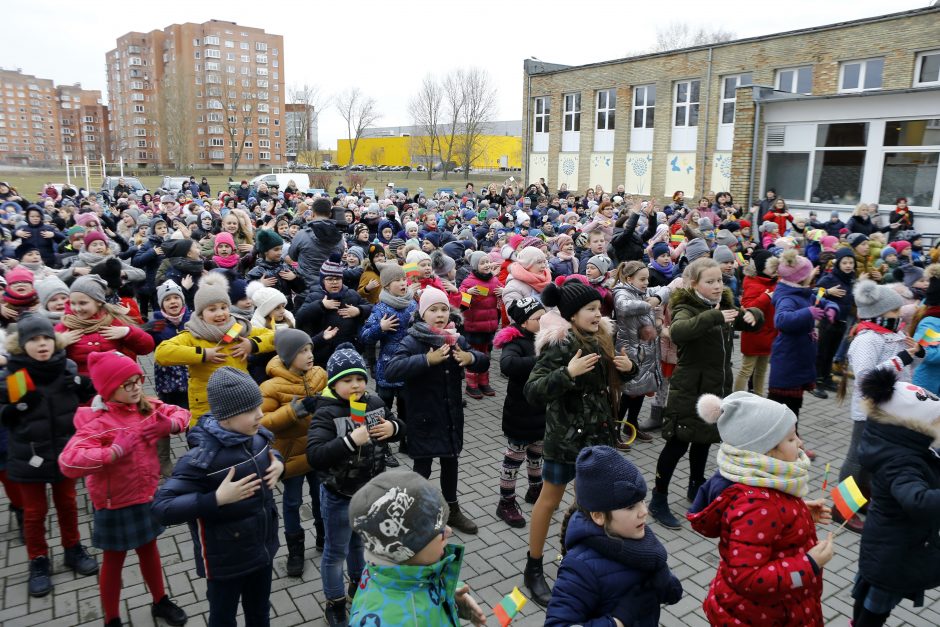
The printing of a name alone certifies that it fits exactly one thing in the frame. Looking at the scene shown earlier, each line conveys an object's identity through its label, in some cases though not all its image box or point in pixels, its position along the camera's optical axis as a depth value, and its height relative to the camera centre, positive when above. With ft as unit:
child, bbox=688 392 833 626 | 8.57 -4.41
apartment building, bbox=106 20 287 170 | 318.04 +59.16
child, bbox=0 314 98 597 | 13.73 -5.20
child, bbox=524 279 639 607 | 13.30 -4.02
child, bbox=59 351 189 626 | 11.76 -5.04
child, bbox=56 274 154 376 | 15.71 -3.35
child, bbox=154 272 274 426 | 15.57 -3.75
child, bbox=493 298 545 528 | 15.38 -5.26
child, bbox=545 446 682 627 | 7.97 -4.59
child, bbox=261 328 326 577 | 13.64 -4.58
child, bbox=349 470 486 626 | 7.17 -4.04
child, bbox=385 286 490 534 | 15.53 -4.64
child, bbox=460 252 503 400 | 26.32 -4.89
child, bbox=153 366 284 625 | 10.01 -4.74
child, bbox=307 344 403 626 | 11.98 -4.79
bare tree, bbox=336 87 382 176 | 240.73 +32.08
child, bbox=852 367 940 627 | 10.21 -4.47
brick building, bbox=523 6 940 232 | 58.23 +10.68
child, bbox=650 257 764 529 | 16.03 -4.09
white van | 109.09 +3.65
